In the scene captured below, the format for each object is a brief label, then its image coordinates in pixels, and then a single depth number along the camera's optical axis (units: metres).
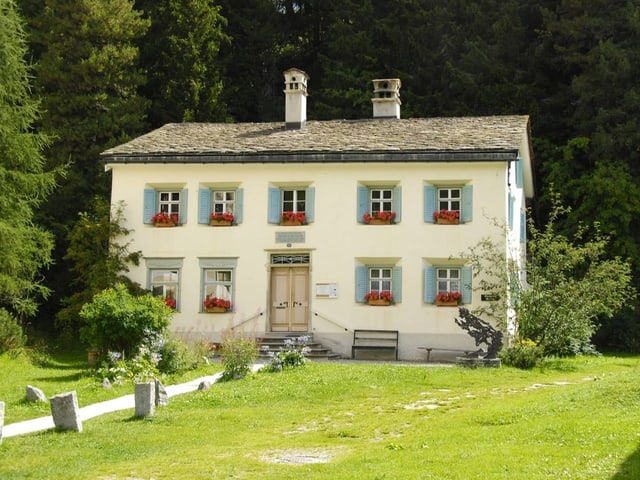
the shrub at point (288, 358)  20.37
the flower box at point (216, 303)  26.59
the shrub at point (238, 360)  19.16
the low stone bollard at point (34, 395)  16.34
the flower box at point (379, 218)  26.14
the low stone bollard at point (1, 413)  12.41
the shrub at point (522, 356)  20.75
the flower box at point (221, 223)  26.97
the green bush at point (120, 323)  20.50
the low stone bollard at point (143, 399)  14.53
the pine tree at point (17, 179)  24.45
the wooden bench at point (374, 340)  25.52
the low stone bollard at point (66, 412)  13.48
